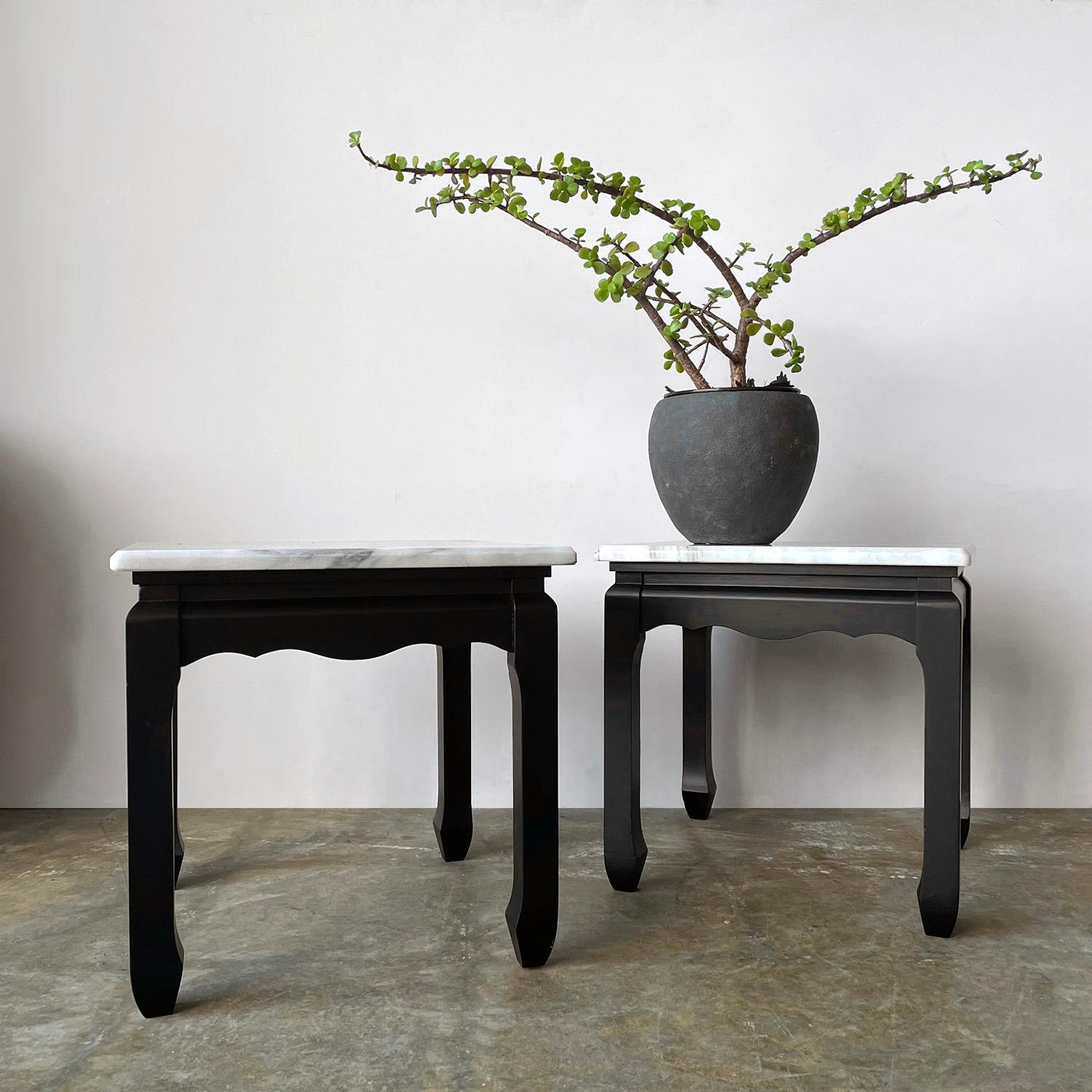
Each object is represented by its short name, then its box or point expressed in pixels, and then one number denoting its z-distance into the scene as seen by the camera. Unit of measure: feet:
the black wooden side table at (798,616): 4.17
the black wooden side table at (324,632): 3.46
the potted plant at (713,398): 4.68
